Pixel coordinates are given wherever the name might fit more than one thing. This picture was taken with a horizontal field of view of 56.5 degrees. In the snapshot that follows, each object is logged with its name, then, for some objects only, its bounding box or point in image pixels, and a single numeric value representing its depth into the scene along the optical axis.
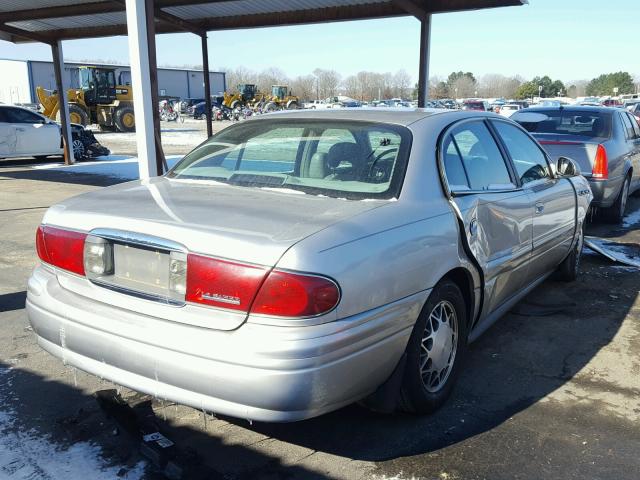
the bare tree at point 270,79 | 103.31
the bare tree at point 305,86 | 96.94
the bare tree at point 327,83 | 104.50
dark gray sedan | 7.63
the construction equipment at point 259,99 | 46.25
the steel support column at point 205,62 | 13.29
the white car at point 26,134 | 15.67
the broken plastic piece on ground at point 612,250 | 6.27
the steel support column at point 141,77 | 8.05
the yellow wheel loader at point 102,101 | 30.50
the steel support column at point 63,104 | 15.66
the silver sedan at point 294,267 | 2.26
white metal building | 55.16
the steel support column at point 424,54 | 10.59
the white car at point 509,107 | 37.42
